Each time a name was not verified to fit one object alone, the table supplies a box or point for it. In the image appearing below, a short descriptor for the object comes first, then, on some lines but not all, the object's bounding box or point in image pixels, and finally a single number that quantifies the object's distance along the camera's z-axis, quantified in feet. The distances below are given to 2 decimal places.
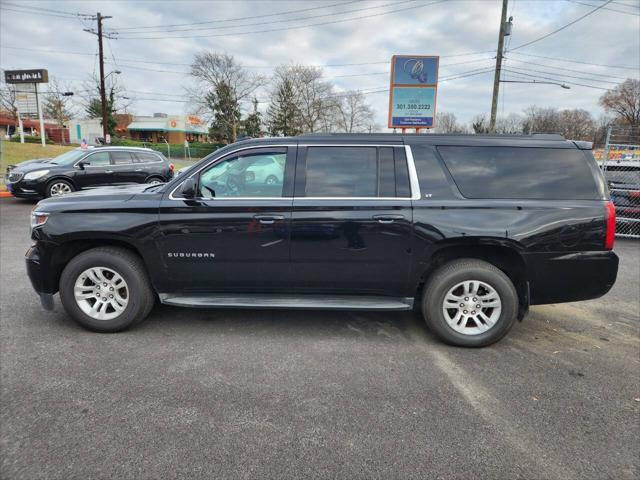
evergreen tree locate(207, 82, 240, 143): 175.42
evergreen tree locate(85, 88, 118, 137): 178.29
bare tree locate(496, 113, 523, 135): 259.74
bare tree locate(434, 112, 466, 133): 285.06
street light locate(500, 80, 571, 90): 75.08
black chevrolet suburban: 12.03
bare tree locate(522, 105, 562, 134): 231.09
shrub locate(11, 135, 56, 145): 155.80
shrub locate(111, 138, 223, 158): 159.12
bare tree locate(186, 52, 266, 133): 171.42
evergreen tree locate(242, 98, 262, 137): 186.57
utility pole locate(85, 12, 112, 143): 96.02
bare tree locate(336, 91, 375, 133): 218.89
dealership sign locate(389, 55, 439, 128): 41.45
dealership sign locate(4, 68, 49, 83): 106.42
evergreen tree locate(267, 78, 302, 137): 185.88
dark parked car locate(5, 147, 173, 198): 37.52
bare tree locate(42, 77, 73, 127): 204.23
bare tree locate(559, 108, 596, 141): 235.07
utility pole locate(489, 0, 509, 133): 65.82
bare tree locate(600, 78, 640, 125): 238.89
